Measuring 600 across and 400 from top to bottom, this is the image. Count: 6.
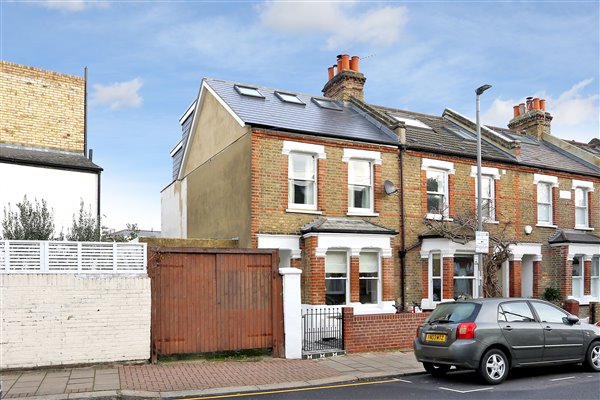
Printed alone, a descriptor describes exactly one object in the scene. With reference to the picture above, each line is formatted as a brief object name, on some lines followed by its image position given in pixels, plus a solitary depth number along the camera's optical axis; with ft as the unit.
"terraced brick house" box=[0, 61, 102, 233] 53.16
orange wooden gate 37.09
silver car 31.48
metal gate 42.37
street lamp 49.85
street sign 47.78
